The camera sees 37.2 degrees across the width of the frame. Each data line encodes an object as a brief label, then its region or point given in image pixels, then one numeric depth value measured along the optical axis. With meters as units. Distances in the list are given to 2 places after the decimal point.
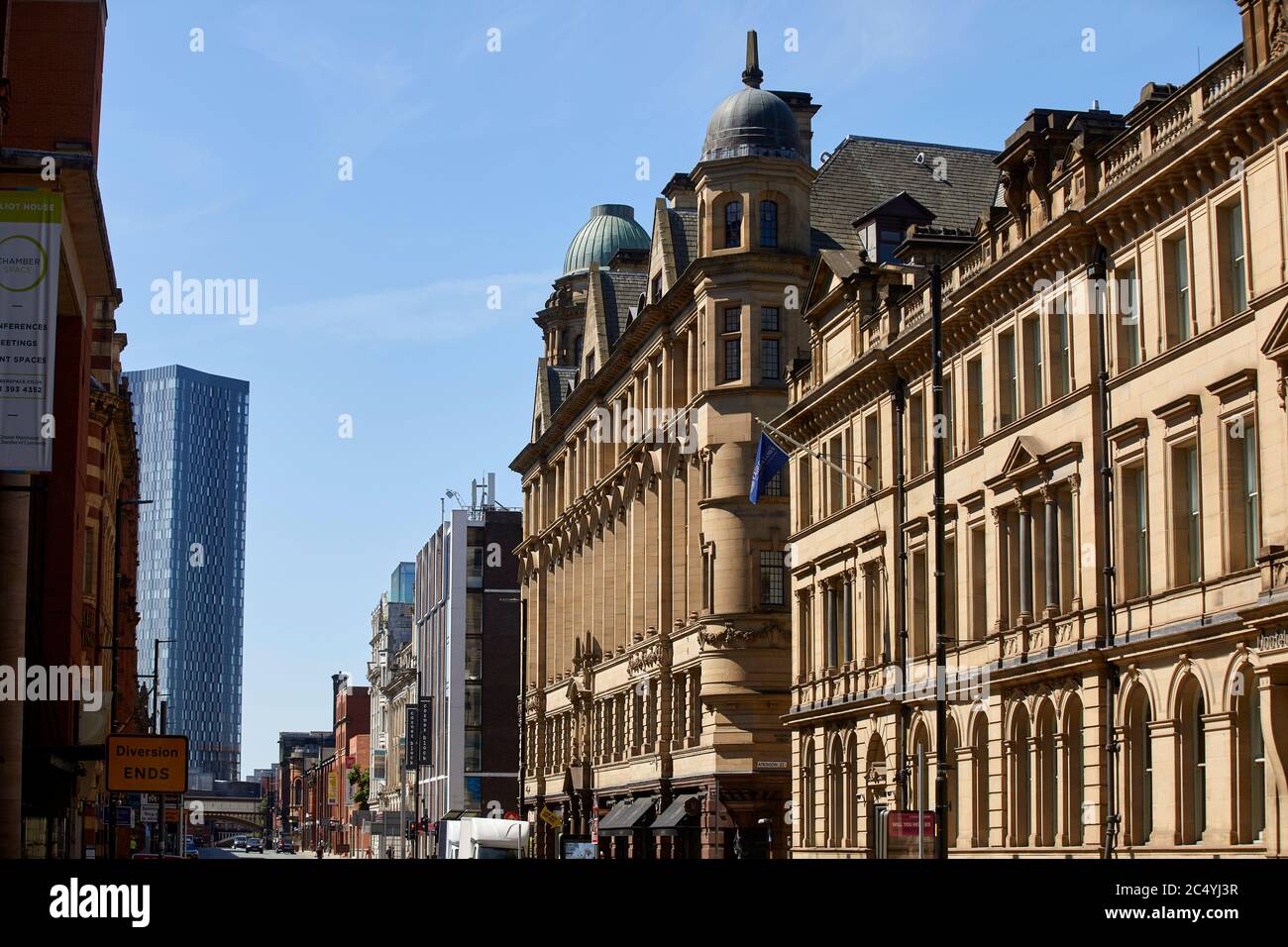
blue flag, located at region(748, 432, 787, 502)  55.56
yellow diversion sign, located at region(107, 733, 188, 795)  43.69
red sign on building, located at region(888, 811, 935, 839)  36.44
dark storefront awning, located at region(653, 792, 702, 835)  69.44
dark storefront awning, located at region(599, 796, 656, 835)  75.41
